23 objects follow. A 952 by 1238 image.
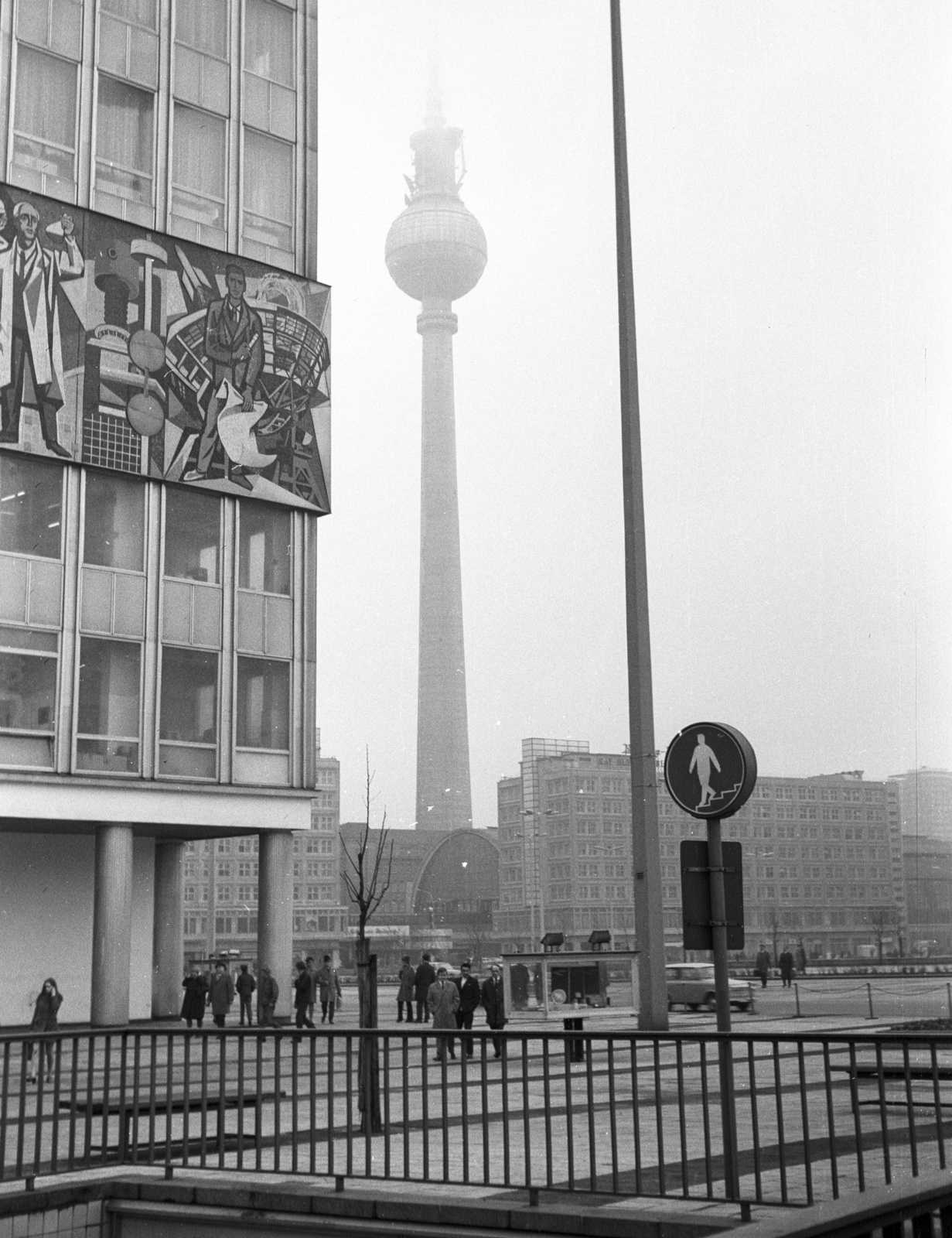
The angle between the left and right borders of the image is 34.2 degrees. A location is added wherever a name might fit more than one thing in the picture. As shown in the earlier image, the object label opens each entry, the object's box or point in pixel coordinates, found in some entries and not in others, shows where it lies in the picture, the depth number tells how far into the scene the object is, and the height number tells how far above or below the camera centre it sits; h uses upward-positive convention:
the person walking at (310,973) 32.86 -1.60
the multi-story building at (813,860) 124.62 +3.27
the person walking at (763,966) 54.84 -2.29
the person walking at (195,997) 31.52 -1.82
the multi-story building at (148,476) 33.09 +9.69
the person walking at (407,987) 37.72 -1.97
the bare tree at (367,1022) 9.55 -0.92
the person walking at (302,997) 31.12 -1.78
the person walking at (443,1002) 23.80 -1.47
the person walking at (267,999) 33.03 -1.95
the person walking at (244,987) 34.88 -1.78
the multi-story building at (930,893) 126.25 +0.52
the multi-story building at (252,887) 145.75 +2.00
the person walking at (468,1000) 27.45 -1.70
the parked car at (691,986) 44.22 -2.38
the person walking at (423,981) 35.59 -1.74
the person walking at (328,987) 37.81 -1.96
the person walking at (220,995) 30.94 -1.73
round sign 9.26 +0.79
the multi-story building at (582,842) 129.62 +5.17
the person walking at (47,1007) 23.78 -1.48
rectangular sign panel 9.41 +0.06
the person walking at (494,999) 26.98 -1.64
